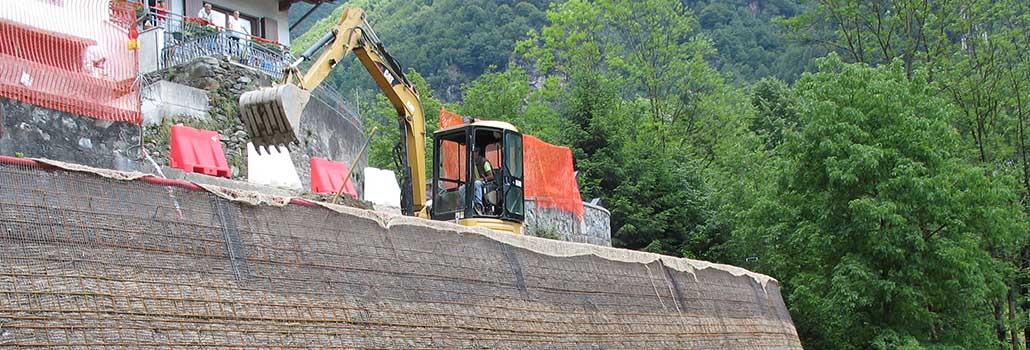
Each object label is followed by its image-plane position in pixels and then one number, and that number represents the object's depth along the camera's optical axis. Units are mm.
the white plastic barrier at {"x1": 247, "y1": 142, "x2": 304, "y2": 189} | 16878
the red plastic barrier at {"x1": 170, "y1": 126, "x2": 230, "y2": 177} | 15172
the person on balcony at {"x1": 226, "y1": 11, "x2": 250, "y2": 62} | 19469
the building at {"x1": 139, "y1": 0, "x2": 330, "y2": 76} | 18844
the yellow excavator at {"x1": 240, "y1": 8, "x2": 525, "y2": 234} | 11047
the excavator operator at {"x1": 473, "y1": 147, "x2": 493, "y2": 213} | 11828
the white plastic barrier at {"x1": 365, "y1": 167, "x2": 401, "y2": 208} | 19469
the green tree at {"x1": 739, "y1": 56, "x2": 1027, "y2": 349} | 18672
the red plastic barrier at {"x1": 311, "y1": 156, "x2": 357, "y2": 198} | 18609
